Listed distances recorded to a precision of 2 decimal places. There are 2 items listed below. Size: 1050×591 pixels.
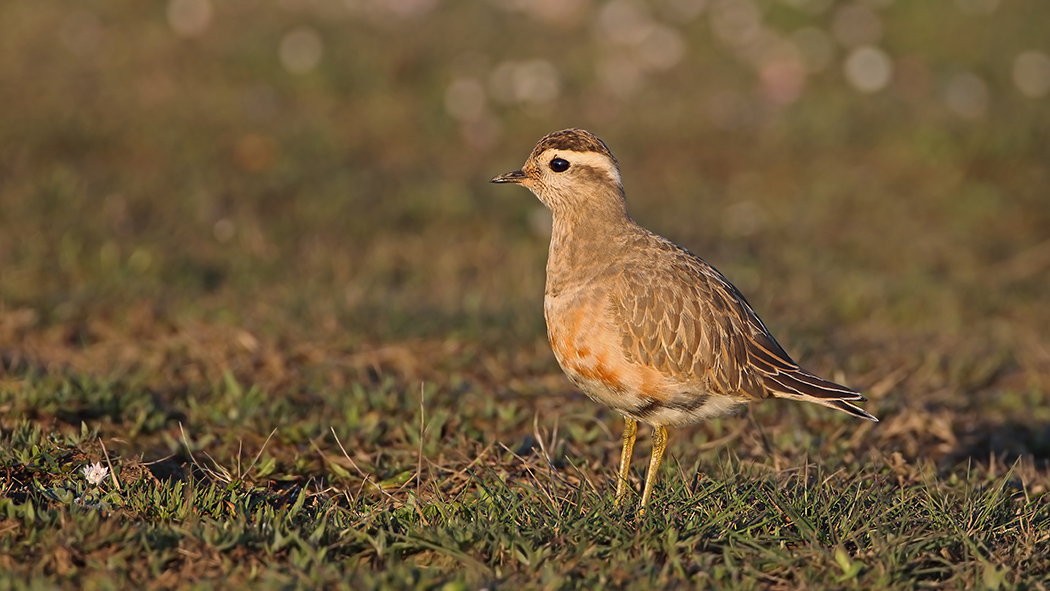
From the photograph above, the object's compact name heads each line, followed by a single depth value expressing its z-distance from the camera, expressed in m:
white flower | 9.20
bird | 10.20
